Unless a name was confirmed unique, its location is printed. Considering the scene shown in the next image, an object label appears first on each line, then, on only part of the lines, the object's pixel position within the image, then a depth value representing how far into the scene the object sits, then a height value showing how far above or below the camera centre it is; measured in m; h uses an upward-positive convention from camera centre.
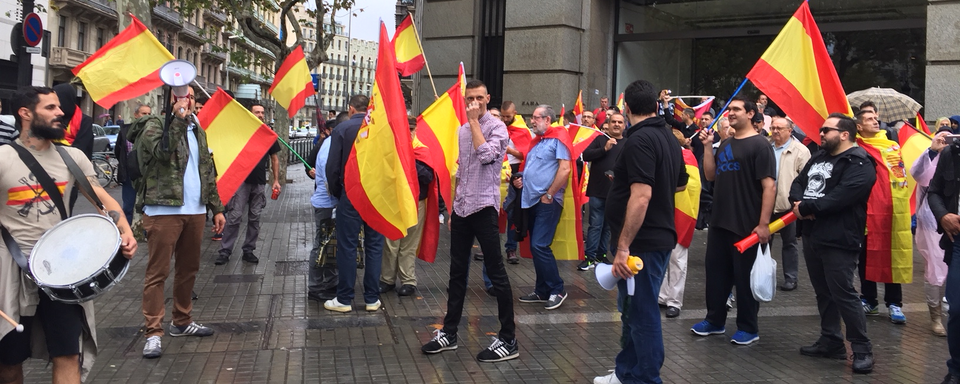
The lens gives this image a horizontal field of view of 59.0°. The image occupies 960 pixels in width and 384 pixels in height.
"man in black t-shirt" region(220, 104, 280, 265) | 10.25 -0.25
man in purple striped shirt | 6.10 -0.17
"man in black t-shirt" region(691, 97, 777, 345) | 6.57 -0.04
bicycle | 20.39 +0.29
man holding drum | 4.25 -0.33
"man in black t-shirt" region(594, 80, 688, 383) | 5.06 -0.09
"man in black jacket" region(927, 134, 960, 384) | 5.55 -0.06
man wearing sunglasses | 6.02 -0.12
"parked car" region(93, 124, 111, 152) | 27.41 +1.19
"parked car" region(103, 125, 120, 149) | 32.51 +1.95
